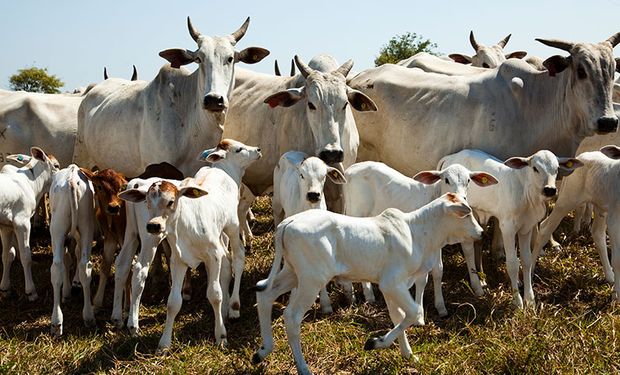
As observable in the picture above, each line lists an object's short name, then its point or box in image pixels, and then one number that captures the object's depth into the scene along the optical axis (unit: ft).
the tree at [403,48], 86.28
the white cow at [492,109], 28.99
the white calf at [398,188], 24.09
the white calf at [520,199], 24.99
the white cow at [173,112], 29.45
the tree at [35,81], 106.52
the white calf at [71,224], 24.59
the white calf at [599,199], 25.93
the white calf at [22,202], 27.02
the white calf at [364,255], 19.74
